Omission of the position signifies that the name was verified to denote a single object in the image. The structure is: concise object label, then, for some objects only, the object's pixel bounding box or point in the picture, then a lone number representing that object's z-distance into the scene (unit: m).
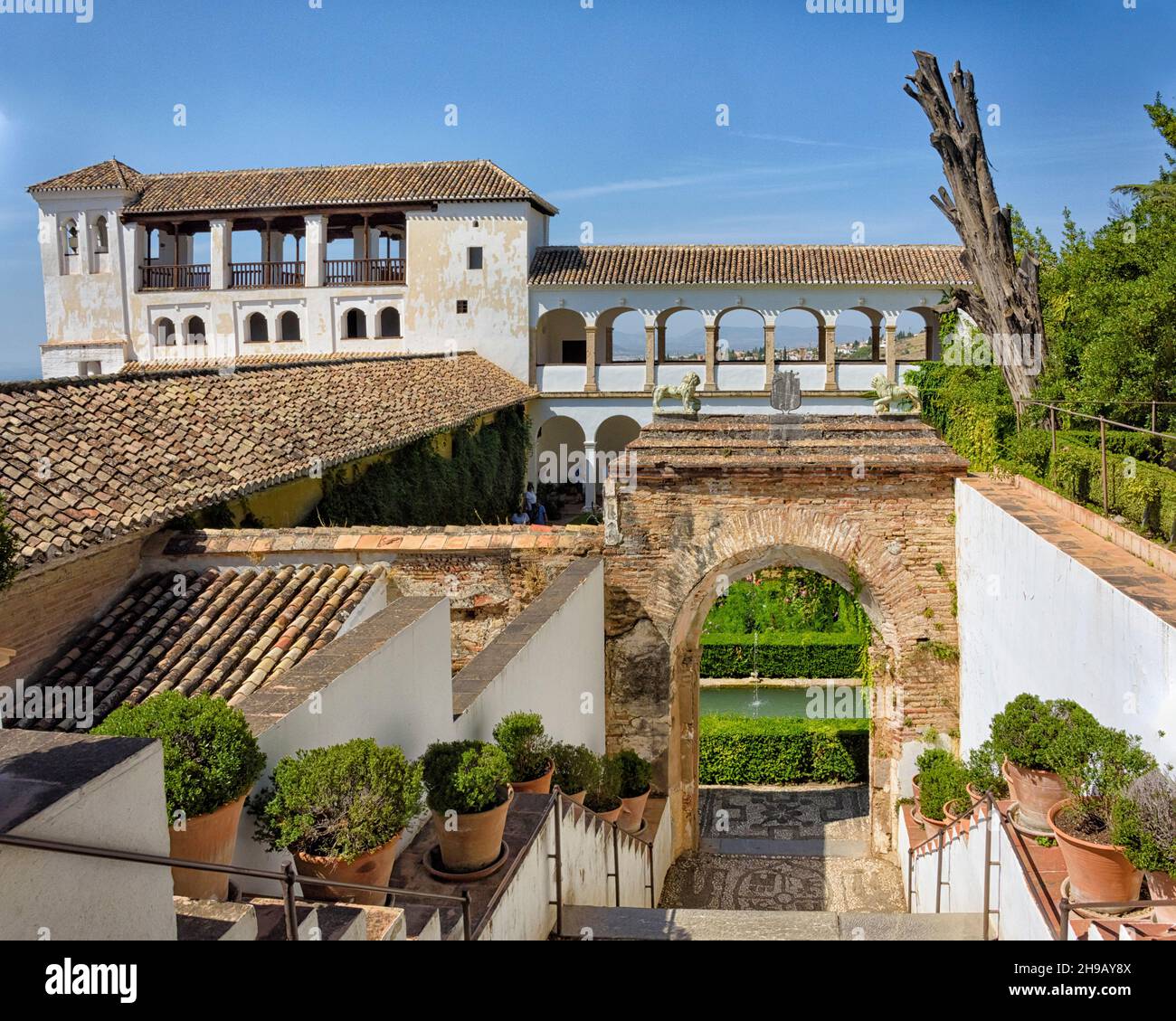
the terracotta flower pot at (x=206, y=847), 4.30
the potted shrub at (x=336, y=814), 4.66
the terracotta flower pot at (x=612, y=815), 9.20
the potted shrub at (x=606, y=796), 9.18
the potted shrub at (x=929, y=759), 11.01
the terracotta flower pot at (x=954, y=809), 9.62
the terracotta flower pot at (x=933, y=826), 9.93
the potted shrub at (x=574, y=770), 7.87
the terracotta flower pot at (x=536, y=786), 7.19
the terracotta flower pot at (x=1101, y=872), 5.07
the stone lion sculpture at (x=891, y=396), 12.96
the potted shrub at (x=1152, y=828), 4.62
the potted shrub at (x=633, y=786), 10.69
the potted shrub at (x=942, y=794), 9.92
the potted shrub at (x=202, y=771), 4.27
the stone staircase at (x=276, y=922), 3.60
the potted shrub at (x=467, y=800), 5.47
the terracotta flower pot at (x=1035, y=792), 6.21
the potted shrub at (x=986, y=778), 7.45
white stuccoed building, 28.81
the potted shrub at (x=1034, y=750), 6.17
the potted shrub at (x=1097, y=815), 5.07
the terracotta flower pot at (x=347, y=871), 4.68
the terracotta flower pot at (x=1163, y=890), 4.80
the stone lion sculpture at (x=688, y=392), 13.16
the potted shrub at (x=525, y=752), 7.19
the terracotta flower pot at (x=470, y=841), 5.54
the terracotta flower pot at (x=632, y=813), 10.39
